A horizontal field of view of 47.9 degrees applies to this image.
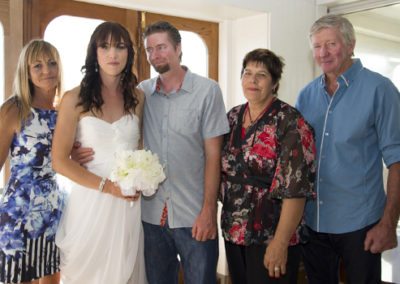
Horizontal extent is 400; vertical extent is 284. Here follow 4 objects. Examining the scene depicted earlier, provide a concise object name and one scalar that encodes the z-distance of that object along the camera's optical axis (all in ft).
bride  6.56
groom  7.12
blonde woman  7.00
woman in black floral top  6.52
